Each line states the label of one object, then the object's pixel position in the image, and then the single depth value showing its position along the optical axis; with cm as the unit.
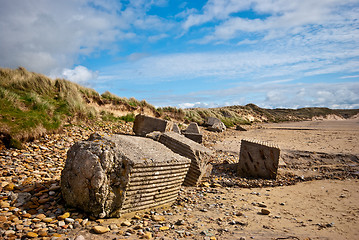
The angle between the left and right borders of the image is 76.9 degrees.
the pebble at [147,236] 293
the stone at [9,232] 278
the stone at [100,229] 292
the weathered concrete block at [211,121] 1831
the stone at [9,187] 393
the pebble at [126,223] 322
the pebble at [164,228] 319
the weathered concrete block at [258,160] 609
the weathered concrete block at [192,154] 531
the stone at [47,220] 310
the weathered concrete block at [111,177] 331
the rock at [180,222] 338
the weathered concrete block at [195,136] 988
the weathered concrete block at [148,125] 880
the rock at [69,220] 314
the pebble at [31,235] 276
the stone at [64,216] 316
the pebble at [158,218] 345
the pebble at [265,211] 394
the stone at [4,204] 338
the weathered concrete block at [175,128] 1059
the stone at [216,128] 1730
